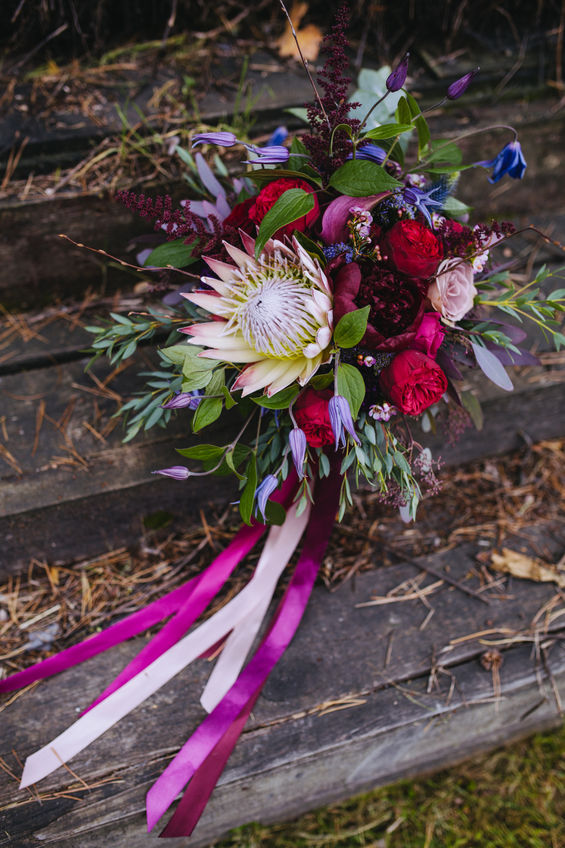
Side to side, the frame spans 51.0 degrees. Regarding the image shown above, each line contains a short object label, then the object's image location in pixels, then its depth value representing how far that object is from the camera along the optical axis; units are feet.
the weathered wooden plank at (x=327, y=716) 4.04
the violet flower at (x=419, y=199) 3.66
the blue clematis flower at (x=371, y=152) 3.70
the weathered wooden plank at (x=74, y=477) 4.78
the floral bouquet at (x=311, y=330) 3.44
